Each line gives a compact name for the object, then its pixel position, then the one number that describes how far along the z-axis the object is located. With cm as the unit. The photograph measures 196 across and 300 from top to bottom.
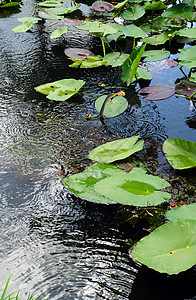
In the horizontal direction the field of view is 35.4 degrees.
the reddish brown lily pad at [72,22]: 252
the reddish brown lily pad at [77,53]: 223
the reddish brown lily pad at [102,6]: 285
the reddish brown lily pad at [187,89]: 190
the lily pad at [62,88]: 186
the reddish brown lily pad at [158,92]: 186
